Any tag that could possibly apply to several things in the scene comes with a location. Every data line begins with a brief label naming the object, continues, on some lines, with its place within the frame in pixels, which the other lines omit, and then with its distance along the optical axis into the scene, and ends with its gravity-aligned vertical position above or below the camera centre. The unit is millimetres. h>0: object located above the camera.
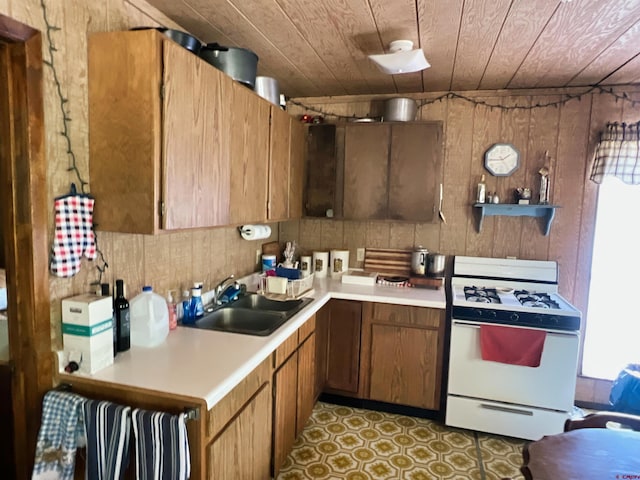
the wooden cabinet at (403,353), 2668 -1010
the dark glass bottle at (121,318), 1591 -493
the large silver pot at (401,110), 2953 +702
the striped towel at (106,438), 1269 -779
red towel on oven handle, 2424 -831
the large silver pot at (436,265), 3051 -458
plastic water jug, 1672 -521
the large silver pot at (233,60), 1870 +661
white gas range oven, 2424 -965
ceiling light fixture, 2086 +773
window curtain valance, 2668 +392
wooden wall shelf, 2861 -18
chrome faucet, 2352 -551
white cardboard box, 1394 -487
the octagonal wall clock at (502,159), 2963 +363
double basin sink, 2127 -644
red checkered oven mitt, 1395 -146
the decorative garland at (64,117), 1344 +273
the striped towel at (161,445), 1216 -765
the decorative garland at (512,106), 2762 +788
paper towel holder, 2723 -223
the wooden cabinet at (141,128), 1434 +250
